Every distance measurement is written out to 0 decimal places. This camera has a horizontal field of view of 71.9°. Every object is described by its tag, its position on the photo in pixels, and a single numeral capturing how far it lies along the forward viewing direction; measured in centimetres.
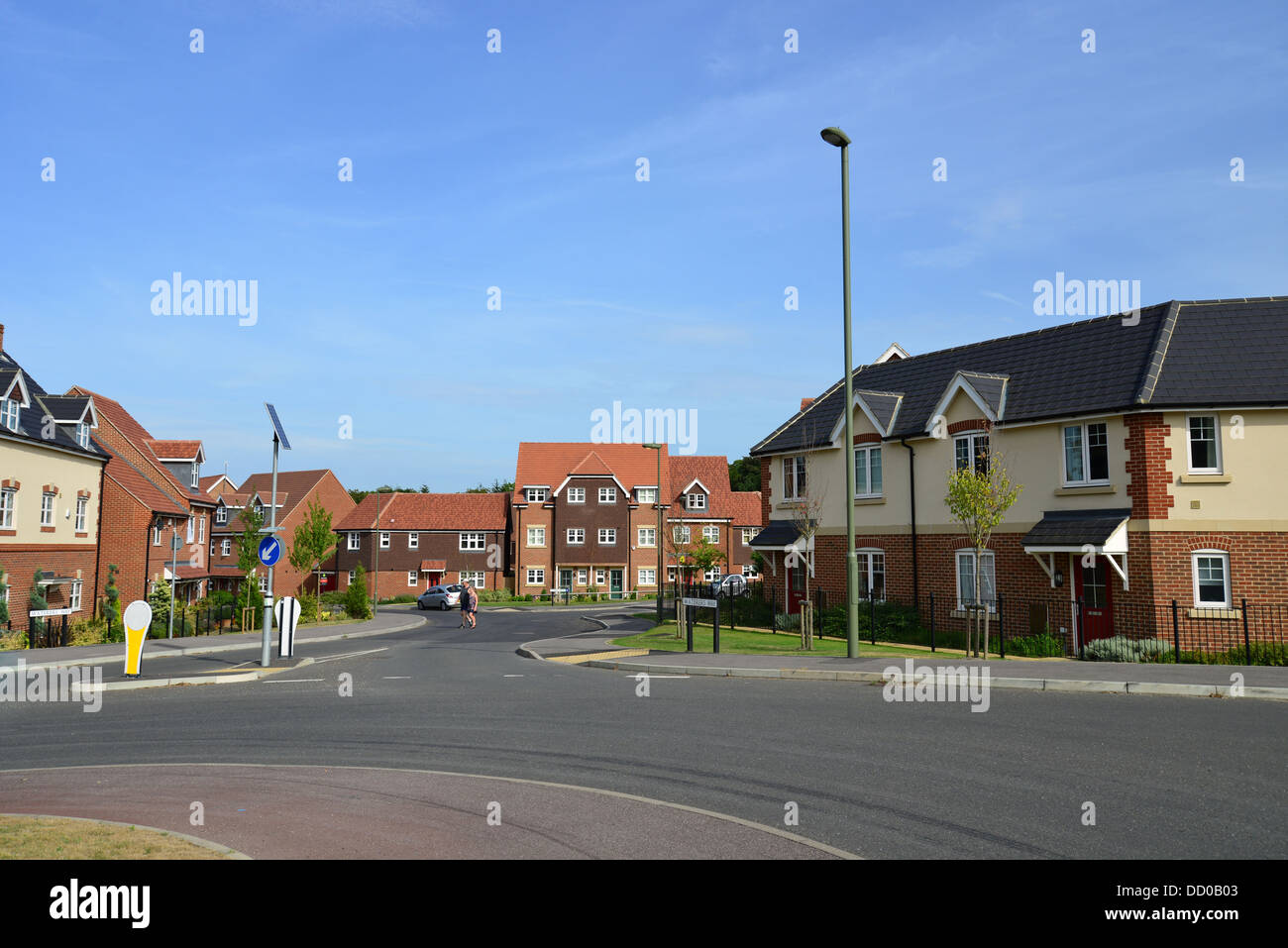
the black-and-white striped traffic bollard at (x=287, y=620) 2225
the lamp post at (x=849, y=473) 1836
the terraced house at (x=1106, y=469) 2150
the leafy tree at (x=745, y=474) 10556
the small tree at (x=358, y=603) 4550
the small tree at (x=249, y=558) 3869
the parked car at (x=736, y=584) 4631
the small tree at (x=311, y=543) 4322
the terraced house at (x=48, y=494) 3172
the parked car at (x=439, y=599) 5912
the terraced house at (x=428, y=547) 7138
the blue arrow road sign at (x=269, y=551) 1981
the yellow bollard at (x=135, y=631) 1839
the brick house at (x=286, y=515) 7200
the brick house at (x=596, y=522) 6838
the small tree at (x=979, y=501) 2183
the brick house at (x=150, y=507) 4006
